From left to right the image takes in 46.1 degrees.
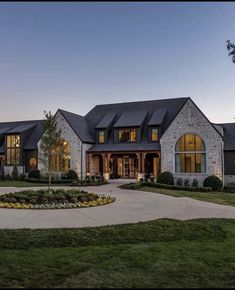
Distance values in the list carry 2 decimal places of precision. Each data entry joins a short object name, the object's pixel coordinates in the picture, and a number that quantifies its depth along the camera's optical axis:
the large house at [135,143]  24.64
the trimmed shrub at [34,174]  29.78
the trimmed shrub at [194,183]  23.84
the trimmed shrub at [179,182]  24.62
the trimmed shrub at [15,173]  31.66
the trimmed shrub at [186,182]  24.39
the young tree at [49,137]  16.95
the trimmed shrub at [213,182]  22.70
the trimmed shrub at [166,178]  24.33
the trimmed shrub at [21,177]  30.94
